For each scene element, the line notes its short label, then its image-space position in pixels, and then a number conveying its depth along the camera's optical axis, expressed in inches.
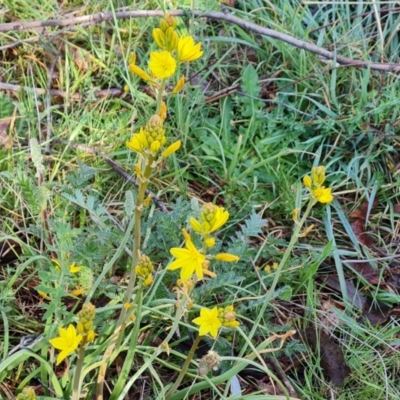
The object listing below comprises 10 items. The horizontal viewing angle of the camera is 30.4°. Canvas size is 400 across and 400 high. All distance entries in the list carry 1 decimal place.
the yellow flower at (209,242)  16.0
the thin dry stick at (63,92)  30.8
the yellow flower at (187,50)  16.6
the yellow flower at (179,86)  16.6
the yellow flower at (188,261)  16.1
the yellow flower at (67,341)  15.7
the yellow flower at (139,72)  16.8
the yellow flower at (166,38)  16.2
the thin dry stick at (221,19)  31.9
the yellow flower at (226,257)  16.4
